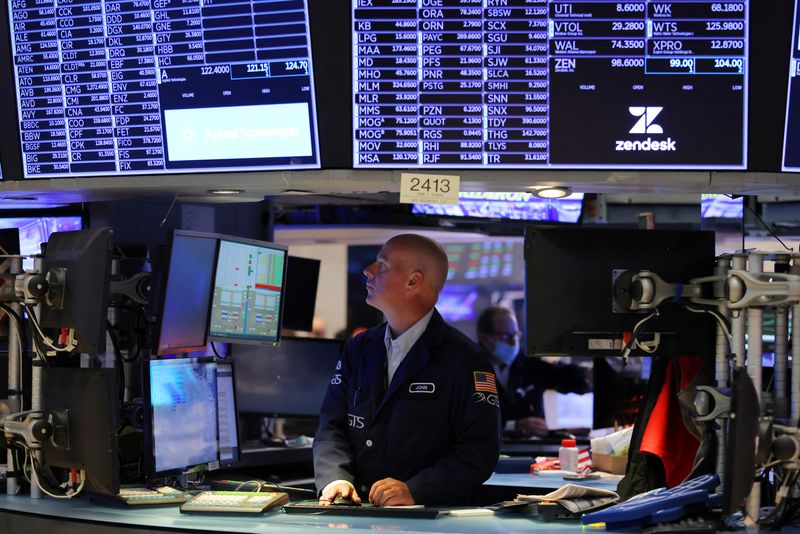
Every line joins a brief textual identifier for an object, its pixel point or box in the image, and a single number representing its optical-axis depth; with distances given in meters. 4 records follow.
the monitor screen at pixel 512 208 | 6.11
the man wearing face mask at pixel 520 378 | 6.98
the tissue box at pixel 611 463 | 4.53
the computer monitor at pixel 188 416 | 3.51
